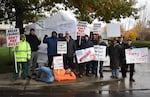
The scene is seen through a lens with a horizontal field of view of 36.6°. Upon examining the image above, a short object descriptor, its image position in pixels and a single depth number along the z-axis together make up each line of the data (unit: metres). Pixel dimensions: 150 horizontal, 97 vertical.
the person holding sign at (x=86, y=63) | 8.99
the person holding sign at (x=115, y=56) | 8.86
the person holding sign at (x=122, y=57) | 8.96
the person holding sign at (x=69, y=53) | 8.76
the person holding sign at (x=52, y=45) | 8.63
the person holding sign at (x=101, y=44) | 9.06
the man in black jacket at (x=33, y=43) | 8.68
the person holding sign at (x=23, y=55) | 8.23
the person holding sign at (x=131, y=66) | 8.89
